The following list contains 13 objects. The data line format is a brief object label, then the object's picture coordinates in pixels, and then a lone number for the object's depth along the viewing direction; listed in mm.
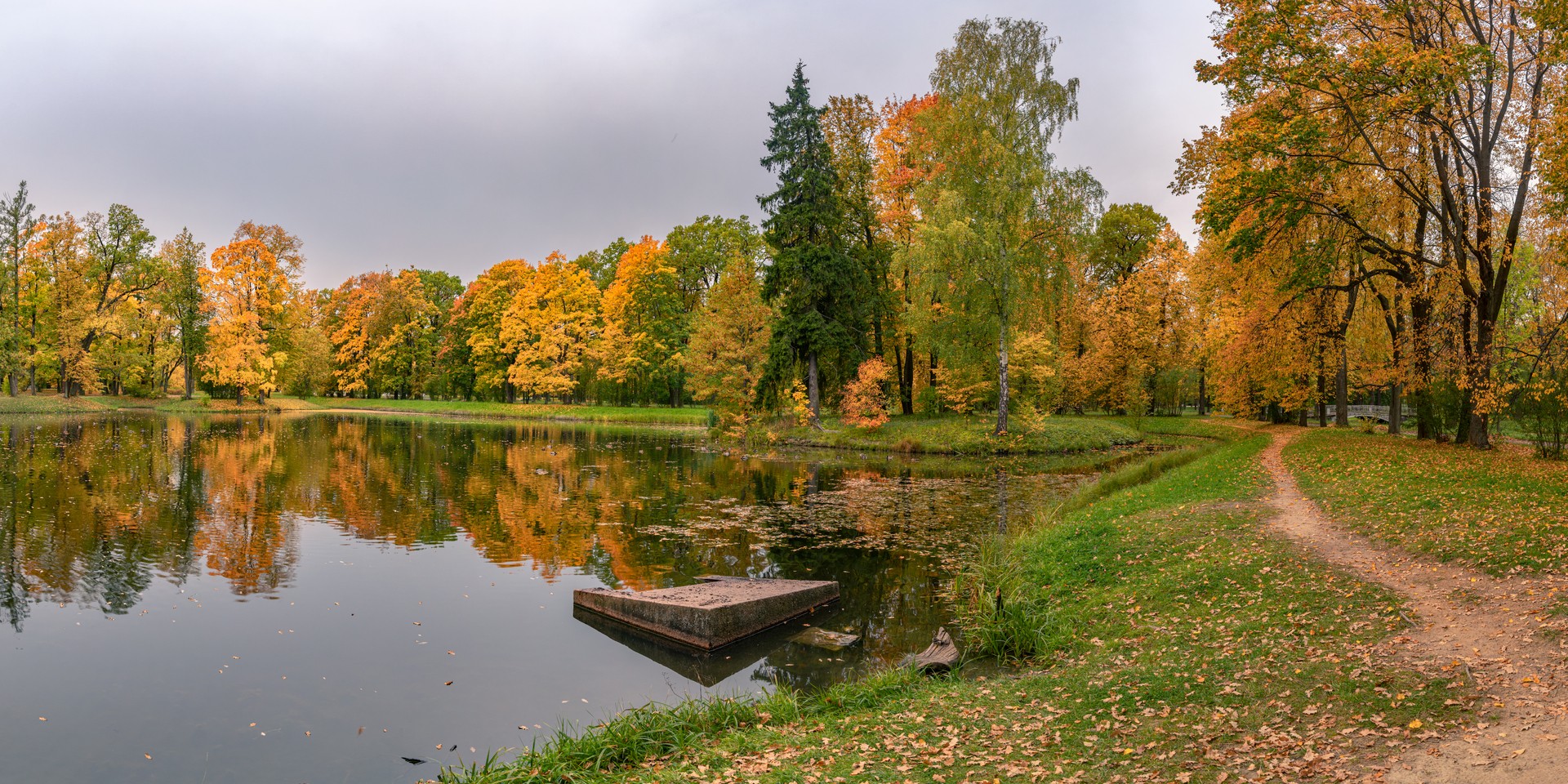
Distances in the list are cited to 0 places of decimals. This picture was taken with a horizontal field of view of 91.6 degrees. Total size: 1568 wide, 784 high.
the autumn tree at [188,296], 51531
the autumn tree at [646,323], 52344
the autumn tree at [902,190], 33125
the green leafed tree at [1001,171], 28734
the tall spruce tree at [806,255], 31625
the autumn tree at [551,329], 55969
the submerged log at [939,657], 7930
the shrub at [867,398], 31453
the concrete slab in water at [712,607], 8969
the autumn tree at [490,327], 60938
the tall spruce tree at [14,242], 46125
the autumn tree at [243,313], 51531
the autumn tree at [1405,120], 15102
